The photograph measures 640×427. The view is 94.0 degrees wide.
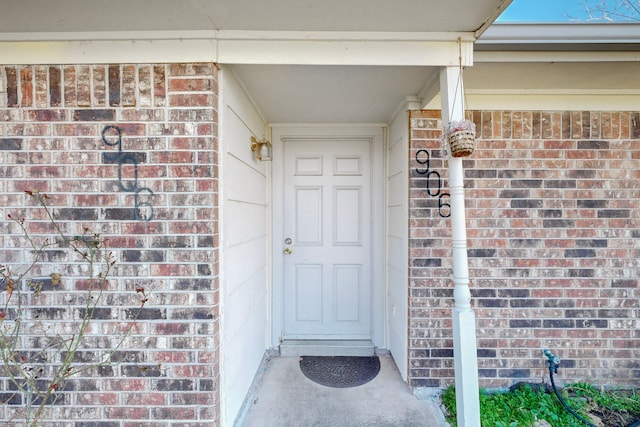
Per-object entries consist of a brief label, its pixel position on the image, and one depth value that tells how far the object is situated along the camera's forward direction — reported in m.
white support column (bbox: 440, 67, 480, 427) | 1.59
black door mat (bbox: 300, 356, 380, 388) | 2.39
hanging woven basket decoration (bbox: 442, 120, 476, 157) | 1.55
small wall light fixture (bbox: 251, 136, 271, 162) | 2.39
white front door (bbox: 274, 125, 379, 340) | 2.94
